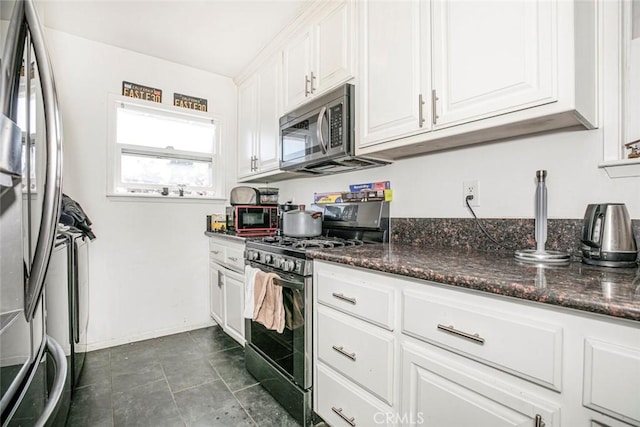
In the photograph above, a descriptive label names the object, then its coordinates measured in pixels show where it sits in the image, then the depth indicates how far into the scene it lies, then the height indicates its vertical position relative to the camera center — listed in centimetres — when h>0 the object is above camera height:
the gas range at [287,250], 152 -22
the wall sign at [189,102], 277 +102
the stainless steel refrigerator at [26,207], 59 +1
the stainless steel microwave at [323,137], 172 +47
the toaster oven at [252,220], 249 -7
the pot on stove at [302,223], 210 -8
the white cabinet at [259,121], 242 +79
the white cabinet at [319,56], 173 +99
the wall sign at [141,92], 254 +102
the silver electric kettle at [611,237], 100 -9
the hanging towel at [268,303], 162 -51
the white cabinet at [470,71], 98 +54
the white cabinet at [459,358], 67 -42
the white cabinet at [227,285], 222 -59
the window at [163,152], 256 +54
